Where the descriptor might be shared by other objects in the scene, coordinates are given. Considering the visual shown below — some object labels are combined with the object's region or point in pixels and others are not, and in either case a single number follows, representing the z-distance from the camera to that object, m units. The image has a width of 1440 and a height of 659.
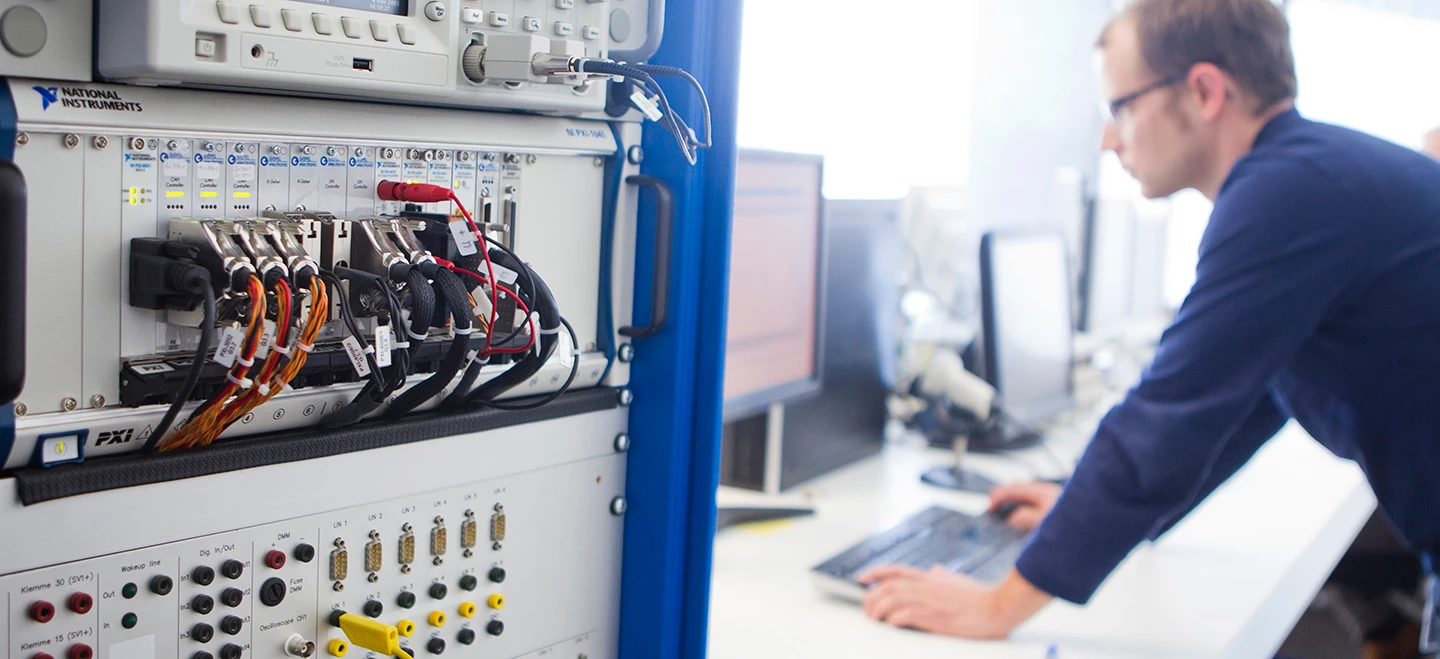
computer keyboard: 1.37
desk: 1.25
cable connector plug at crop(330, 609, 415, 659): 0.74
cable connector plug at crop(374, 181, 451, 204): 0.74
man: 1.31
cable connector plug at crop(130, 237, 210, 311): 0.61
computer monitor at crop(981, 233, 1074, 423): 1.92
